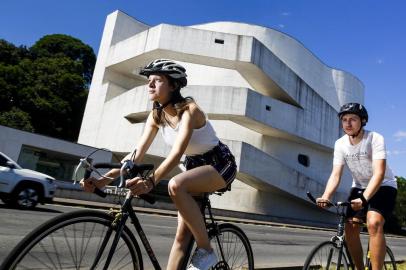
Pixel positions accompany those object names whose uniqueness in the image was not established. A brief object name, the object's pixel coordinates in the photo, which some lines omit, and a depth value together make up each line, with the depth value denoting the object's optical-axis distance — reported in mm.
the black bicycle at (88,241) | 2207
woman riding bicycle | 2869
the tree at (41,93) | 41375
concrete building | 30750
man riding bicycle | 3824
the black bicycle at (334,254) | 3818
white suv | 11406
